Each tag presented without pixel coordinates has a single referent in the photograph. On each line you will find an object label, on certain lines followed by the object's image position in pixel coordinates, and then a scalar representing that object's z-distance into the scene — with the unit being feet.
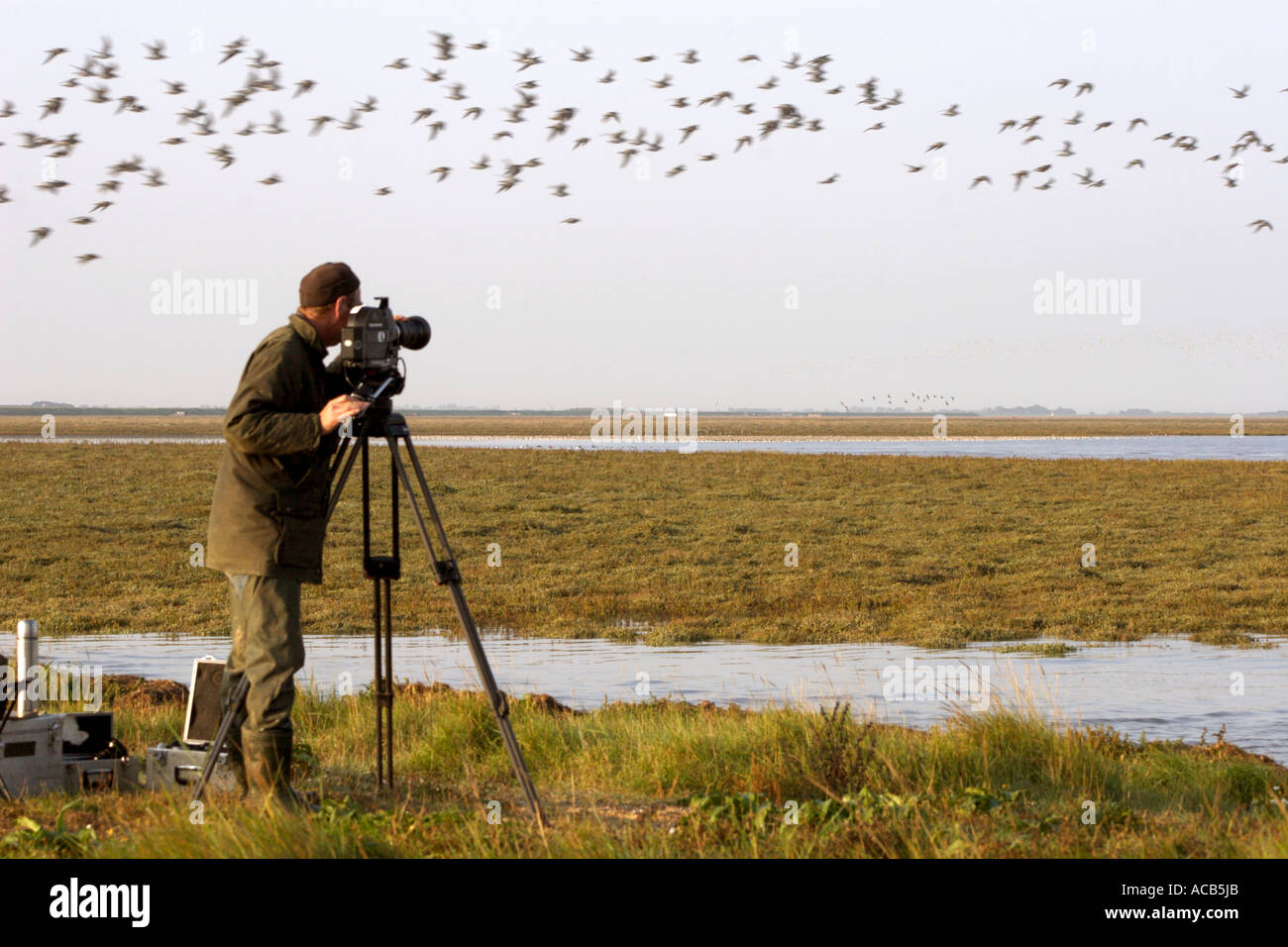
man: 34.14
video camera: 34.27
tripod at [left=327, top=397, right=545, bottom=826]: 34.42
